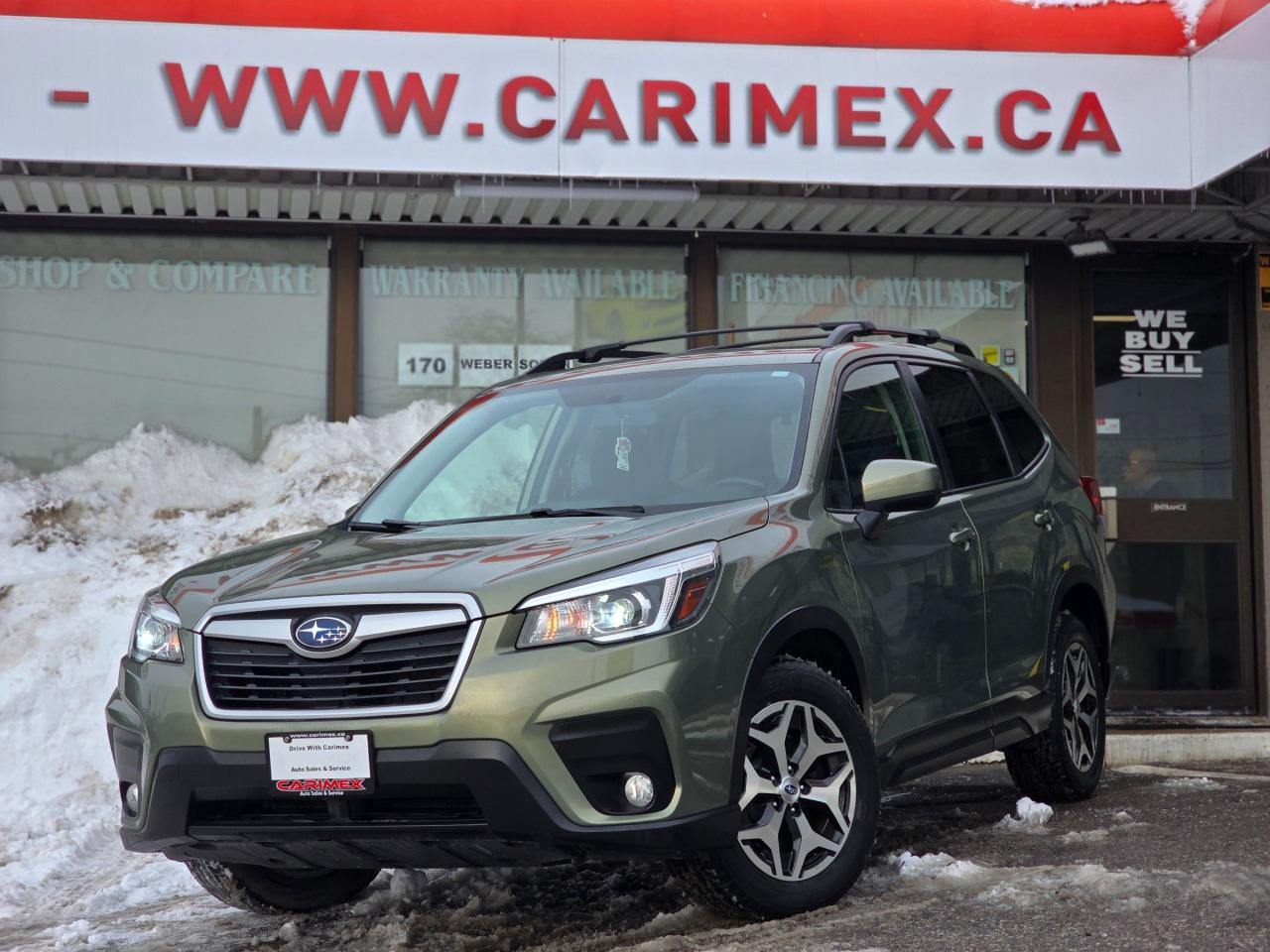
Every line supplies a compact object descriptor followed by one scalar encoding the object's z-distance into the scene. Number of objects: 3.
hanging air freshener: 5.25
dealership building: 8.68
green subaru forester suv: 4.04
